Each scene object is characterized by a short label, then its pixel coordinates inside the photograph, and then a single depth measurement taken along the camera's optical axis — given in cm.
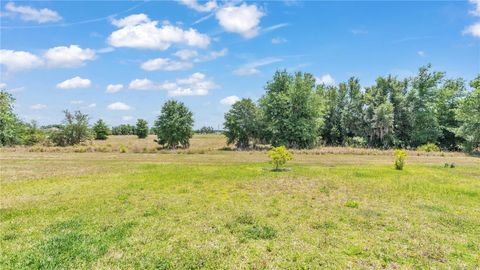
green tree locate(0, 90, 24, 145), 4491
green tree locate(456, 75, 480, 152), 3094
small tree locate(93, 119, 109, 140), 7602
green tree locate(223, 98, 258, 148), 4328
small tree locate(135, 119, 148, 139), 8125
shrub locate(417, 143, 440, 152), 3783
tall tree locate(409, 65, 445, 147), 4256
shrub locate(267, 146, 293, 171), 1981
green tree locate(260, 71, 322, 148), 4291
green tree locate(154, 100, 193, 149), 4588
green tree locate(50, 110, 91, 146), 5025
